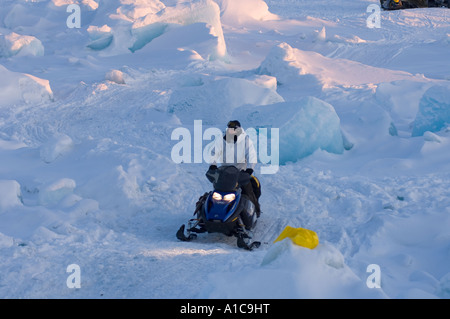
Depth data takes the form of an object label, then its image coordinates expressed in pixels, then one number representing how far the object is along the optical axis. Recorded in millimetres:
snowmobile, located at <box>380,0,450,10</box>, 27234
